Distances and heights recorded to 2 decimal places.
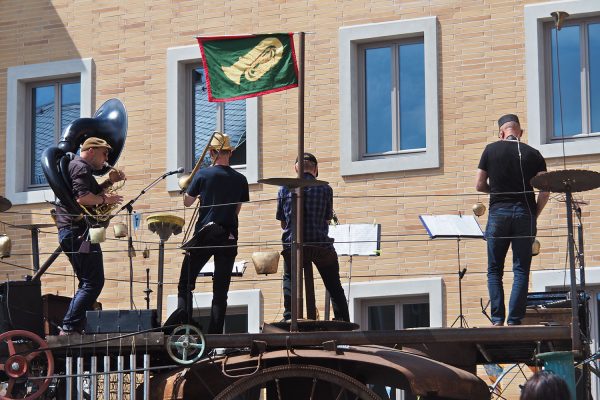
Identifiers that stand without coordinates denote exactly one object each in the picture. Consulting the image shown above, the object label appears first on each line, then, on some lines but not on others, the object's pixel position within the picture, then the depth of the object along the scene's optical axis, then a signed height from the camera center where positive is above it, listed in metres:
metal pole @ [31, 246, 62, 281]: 16.24 +0.13
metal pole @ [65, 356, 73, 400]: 14.77 -0.86
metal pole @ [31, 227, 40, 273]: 16.72 +0.32
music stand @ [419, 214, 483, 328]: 16.78 +0.48
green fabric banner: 16.44 +2.11
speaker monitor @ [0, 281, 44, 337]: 15.65 -0.25
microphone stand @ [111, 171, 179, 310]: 15.79 +0.61
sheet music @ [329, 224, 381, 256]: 17.56 +0.39
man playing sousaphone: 15.20 +0.46
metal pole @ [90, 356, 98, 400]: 14.78 -0.89
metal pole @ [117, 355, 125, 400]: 14.70 -0.85
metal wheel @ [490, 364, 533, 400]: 18.27 -1.20
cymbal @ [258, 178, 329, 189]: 14.12 +0.81
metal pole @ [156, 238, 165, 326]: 15.85 -0.03
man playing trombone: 15.80 +0.45
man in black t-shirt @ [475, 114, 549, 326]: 15.12 +0.58
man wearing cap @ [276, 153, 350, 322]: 16.05 +0.37
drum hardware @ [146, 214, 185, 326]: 16.66 +0.54
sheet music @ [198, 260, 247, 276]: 17.56 +0.09
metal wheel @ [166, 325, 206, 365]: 14.59 -0.59
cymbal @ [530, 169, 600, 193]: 14.14 +0.79
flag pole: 14.58 +0.43
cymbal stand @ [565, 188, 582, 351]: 13.99 -0.22
